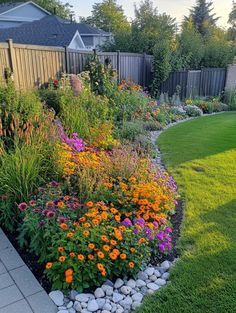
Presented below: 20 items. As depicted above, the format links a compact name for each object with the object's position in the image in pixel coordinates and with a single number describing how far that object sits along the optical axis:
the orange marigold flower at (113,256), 2.27
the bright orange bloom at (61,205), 2.64
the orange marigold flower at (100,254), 2.25
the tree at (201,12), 35.31
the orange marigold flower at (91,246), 2.28
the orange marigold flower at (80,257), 2.20
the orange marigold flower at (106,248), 2.29
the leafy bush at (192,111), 9.52
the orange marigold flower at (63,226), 2.41
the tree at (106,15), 39.13
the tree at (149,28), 12.47
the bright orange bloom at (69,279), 2.12
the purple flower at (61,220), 2.50
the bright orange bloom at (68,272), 2.15
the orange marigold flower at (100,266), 2.19
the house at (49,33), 17.88
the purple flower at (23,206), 2.74
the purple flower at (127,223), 2.67
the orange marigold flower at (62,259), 2.20
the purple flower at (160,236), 2.66
